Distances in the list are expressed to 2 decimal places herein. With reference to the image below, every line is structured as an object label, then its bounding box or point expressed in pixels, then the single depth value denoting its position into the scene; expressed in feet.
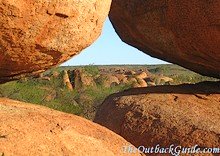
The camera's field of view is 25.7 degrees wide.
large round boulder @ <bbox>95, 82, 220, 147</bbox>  24.80
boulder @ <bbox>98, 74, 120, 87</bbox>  78.82
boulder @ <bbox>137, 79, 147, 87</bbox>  75.42
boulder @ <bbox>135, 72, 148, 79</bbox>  99.73
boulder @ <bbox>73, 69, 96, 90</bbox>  68.69
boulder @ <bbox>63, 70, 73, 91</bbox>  66.90
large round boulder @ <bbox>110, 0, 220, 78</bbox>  27.20
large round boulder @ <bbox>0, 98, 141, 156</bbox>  13.46
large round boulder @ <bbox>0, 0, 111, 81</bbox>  14.62
